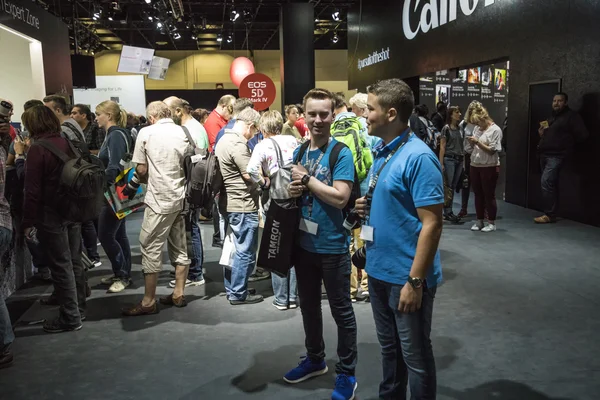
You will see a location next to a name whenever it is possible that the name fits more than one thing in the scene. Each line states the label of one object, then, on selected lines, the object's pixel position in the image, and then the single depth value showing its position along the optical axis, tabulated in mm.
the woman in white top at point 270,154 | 3816
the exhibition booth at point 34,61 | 9484
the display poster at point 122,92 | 15836
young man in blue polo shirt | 1967
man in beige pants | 3889
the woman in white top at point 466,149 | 6793
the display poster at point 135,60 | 14531
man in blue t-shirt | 2590
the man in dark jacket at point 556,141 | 6844
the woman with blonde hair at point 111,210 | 4418
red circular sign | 9914
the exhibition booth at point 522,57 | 6867
